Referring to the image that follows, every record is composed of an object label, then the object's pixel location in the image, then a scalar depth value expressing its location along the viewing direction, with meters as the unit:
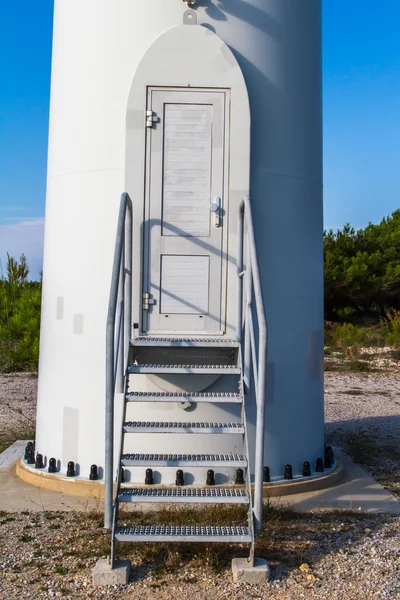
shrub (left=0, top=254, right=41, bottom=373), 17.02
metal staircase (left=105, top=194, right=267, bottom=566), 4.32
